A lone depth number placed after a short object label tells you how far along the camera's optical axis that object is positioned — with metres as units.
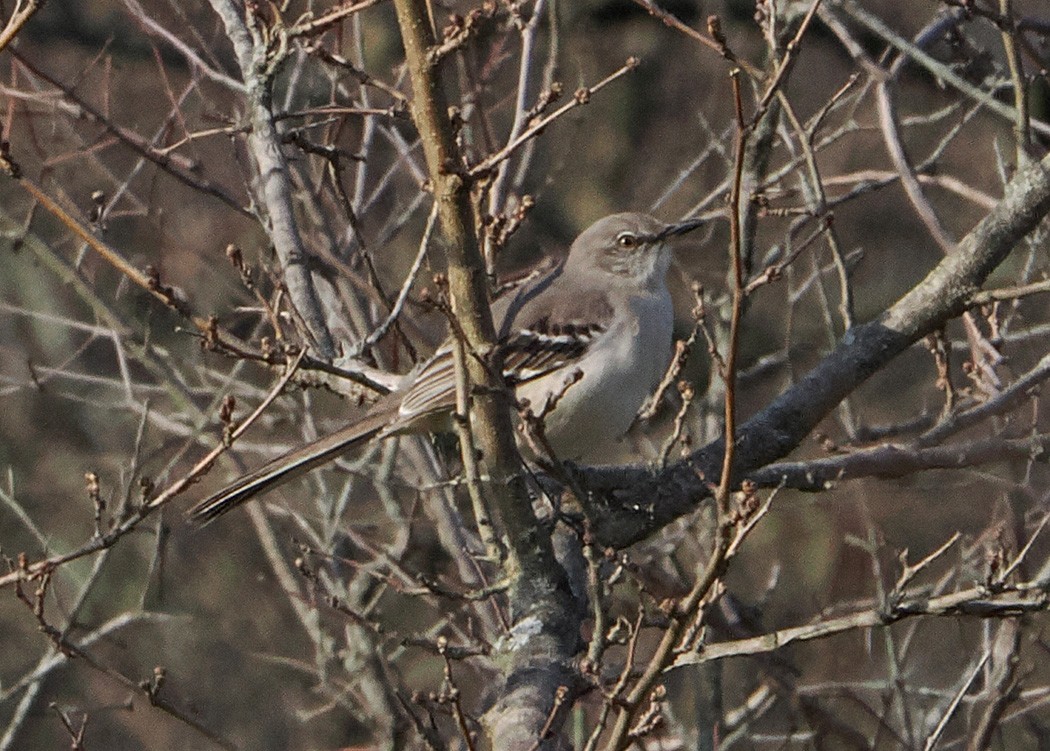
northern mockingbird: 10.99
